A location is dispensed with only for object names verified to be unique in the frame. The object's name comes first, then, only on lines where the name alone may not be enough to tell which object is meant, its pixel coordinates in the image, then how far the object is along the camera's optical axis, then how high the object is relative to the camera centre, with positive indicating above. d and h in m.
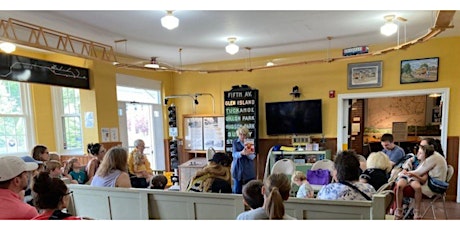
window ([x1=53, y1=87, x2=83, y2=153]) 5.00 -0.28
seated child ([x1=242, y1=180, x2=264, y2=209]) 1.74 -0.59
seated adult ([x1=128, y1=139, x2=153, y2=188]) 3.94 -0.89
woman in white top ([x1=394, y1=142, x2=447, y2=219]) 3.19 -0.94
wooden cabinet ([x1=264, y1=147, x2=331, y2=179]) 5.10 -1.10
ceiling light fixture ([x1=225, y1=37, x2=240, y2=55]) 4.21 +0.79
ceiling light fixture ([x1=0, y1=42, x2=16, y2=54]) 3.05 +0.66
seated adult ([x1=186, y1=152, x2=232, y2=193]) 2.49 -0.70
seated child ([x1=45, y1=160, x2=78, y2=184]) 3.09 -0.70
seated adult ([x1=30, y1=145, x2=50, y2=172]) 3.35 -0.58
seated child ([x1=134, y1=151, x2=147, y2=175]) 4.00 -0.87
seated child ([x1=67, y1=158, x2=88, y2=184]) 3.42 -0.83
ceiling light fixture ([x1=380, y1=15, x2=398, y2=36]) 3.39 +0.84
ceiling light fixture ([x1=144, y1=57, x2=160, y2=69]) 4.66 +0.60
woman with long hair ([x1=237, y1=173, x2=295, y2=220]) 1.43 -0.53
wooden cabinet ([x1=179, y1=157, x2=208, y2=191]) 4.79 -1.22
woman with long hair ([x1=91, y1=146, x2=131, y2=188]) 2.57 -0.63
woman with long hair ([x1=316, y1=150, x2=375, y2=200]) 1.99 -0.63
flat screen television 5.43 -0.36
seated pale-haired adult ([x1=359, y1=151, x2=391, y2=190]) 2.78 -0.75
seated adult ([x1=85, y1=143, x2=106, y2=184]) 3.51 -0.70
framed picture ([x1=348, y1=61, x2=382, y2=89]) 5.00 +0.40
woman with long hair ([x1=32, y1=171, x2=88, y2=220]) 1.54 -0.51
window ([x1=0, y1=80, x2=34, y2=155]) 4.34 -0.21
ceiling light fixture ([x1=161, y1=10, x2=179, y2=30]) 2.91 +0.84
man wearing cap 1.70 -0.53
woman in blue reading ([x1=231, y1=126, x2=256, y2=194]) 3.65 -0.87
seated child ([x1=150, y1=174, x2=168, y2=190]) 3.50 -1.00
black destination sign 5.77 -0.23
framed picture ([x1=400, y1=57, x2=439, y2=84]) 4.62 +0.42
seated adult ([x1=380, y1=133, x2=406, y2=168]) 4.00 -0.78
